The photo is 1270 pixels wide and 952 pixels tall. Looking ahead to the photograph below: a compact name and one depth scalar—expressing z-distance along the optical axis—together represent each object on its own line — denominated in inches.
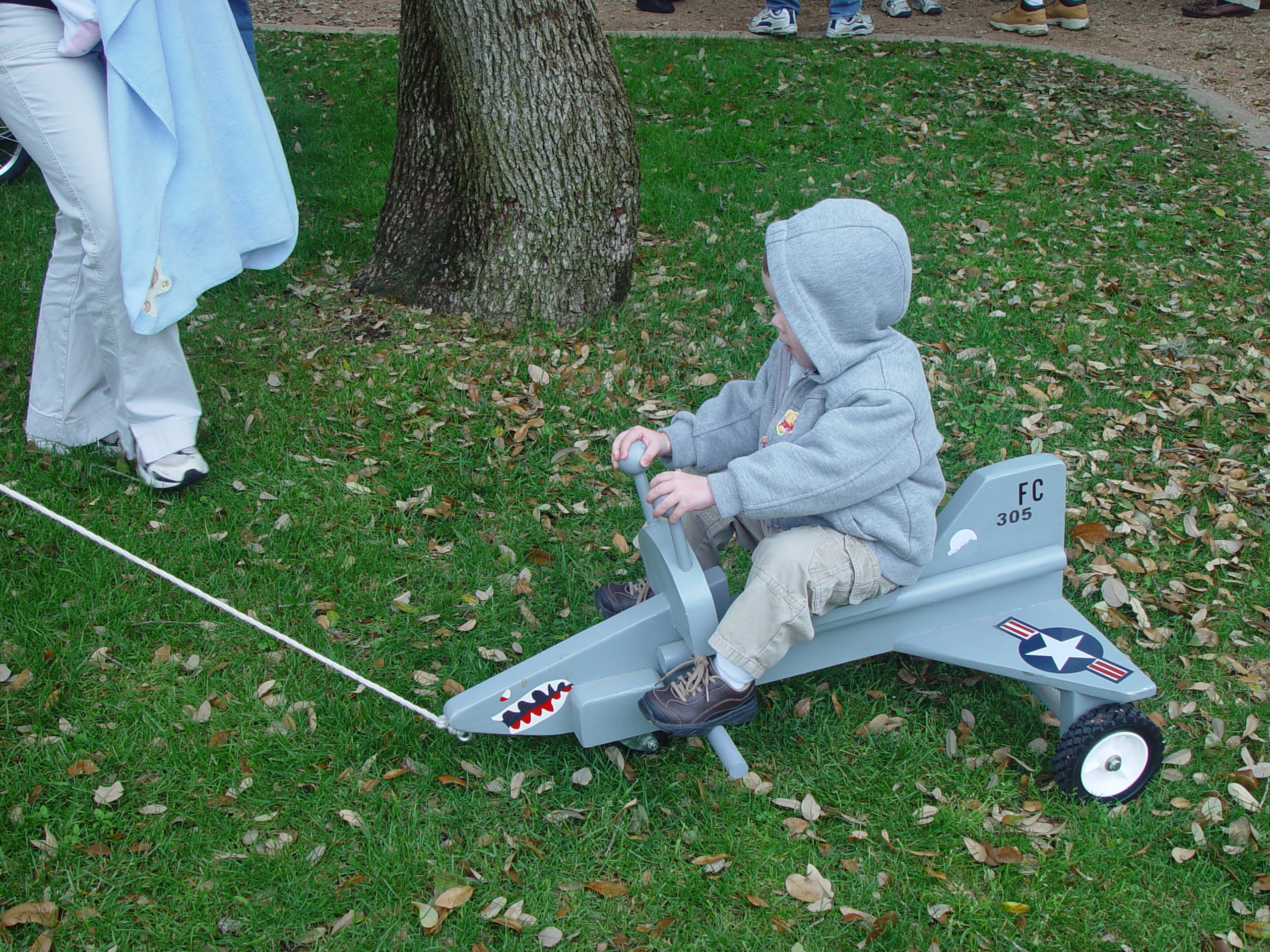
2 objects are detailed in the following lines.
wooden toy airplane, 101.3
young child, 91.2
